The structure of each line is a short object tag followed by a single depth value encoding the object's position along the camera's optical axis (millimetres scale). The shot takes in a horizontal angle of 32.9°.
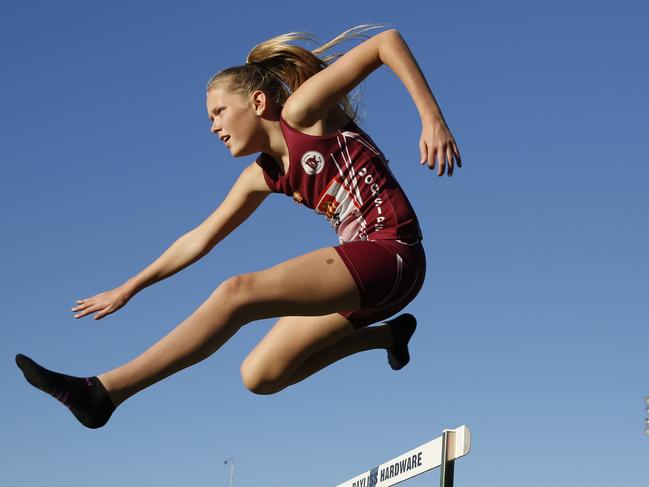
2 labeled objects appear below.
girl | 5070
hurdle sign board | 6352
